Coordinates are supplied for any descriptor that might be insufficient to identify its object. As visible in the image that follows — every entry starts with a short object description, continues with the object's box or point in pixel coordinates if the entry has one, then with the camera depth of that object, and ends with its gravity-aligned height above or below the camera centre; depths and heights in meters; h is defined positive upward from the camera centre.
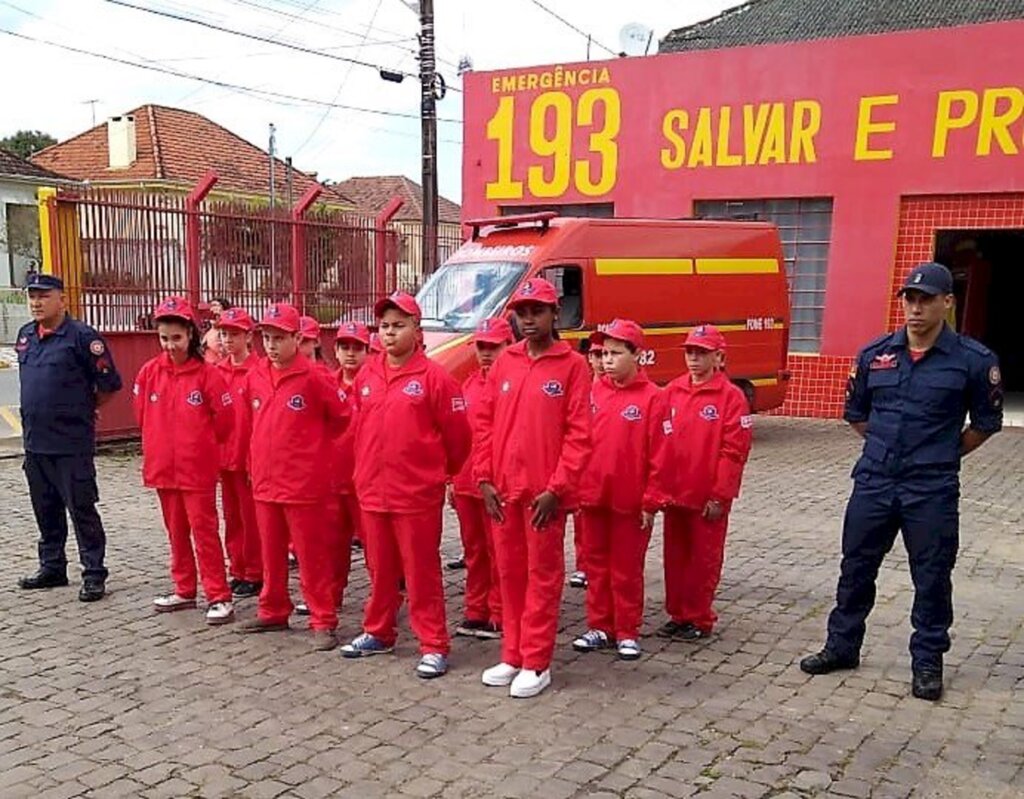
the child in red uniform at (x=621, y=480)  4.89 -1.08
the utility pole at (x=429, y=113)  16.14 +2.33
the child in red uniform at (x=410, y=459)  4.68 -0.96
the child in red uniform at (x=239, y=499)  5.95 -1.49
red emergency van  10.04 -0.27
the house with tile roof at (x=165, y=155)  28.64 +3.12
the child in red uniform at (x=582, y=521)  5.21 -1.42
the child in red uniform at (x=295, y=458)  5.04 -1.04
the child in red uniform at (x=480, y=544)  5.34 -1.55
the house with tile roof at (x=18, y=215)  29.75 +1.07
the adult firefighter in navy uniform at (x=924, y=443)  4.39 -0.80
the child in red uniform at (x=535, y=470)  4.46 -0.95
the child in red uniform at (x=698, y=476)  5.06 -1.09
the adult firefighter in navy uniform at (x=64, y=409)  5.77 -0.92
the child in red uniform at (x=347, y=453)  5.44 -1.08
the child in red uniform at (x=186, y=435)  5.42 -1.00
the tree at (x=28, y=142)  51.97 +5.78
